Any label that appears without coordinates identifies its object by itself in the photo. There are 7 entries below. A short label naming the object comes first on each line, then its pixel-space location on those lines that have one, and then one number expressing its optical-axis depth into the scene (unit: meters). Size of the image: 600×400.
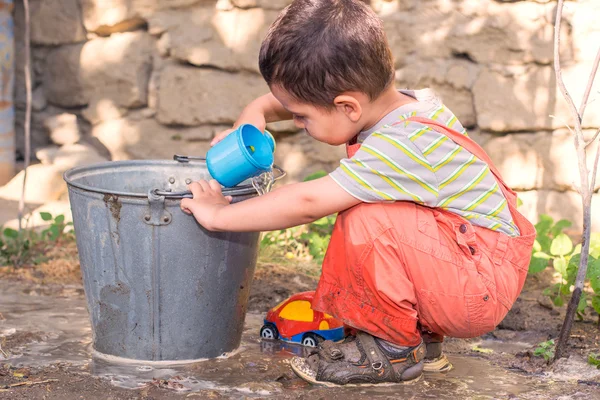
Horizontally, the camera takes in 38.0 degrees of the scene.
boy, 2.32
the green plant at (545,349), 2.72
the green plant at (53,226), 4.04
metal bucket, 2.50
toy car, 2.90
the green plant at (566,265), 2.86
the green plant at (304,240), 4.08
